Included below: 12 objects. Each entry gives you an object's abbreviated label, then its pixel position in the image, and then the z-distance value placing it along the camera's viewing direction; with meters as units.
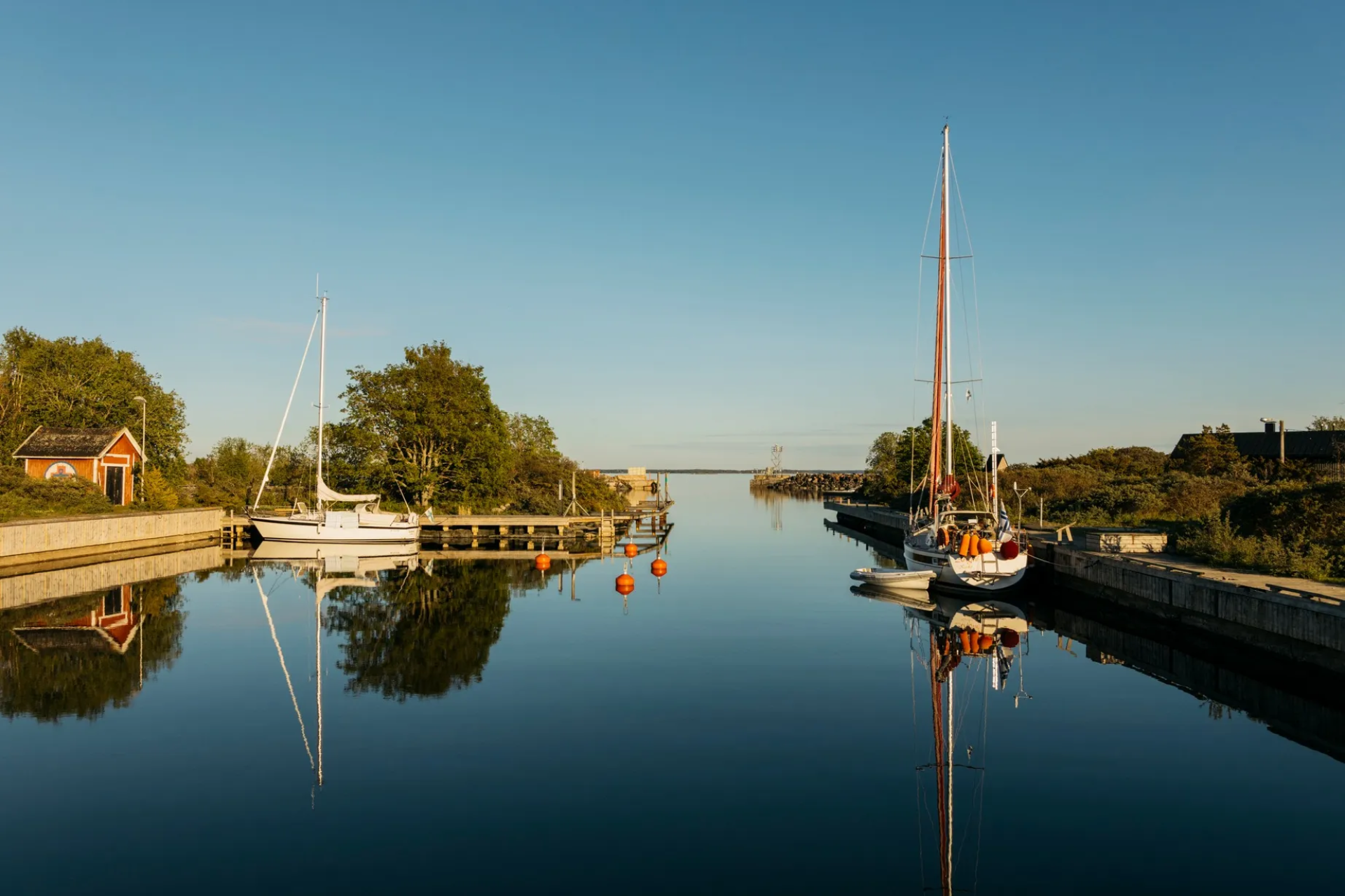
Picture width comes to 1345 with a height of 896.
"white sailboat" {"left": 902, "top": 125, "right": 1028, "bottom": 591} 33.53
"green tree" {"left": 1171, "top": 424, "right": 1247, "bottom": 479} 63.33
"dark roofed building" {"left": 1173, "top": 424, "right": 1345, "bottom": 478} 71.44
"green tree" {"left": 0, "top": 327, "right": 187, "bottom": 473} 61.84
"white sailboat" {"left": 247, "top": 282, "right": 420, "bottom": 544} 55.09
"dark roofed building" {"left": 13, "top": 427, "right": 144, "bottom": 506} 51.69
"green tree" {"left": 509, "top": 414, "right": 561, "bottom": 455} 105.25
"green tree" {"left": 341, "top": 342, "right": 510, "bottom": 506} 68.12
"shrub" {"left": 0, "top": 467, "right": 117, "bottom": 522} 45.12
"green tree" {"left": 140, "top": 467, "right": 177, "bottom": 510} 58.25
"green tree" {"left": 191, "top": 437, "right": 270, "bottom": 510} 68.81
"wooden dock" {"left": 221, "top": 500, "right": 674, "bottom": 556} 58.62
